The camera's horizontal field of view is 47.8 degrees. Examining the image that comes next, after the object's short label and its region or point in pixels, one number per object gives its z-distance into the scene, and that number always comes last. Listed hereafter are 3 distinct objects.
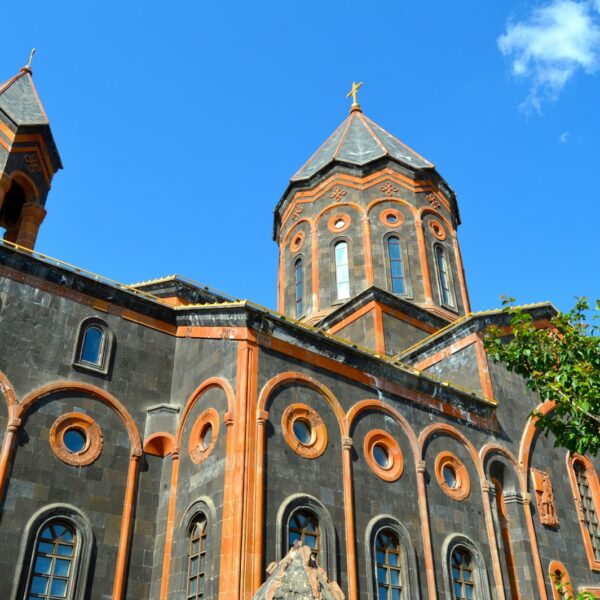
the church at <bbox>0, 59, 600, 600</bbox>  12.99
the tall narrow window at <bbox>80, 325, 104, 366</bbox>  15.22
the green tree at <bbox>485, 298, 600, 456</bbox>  11.55
